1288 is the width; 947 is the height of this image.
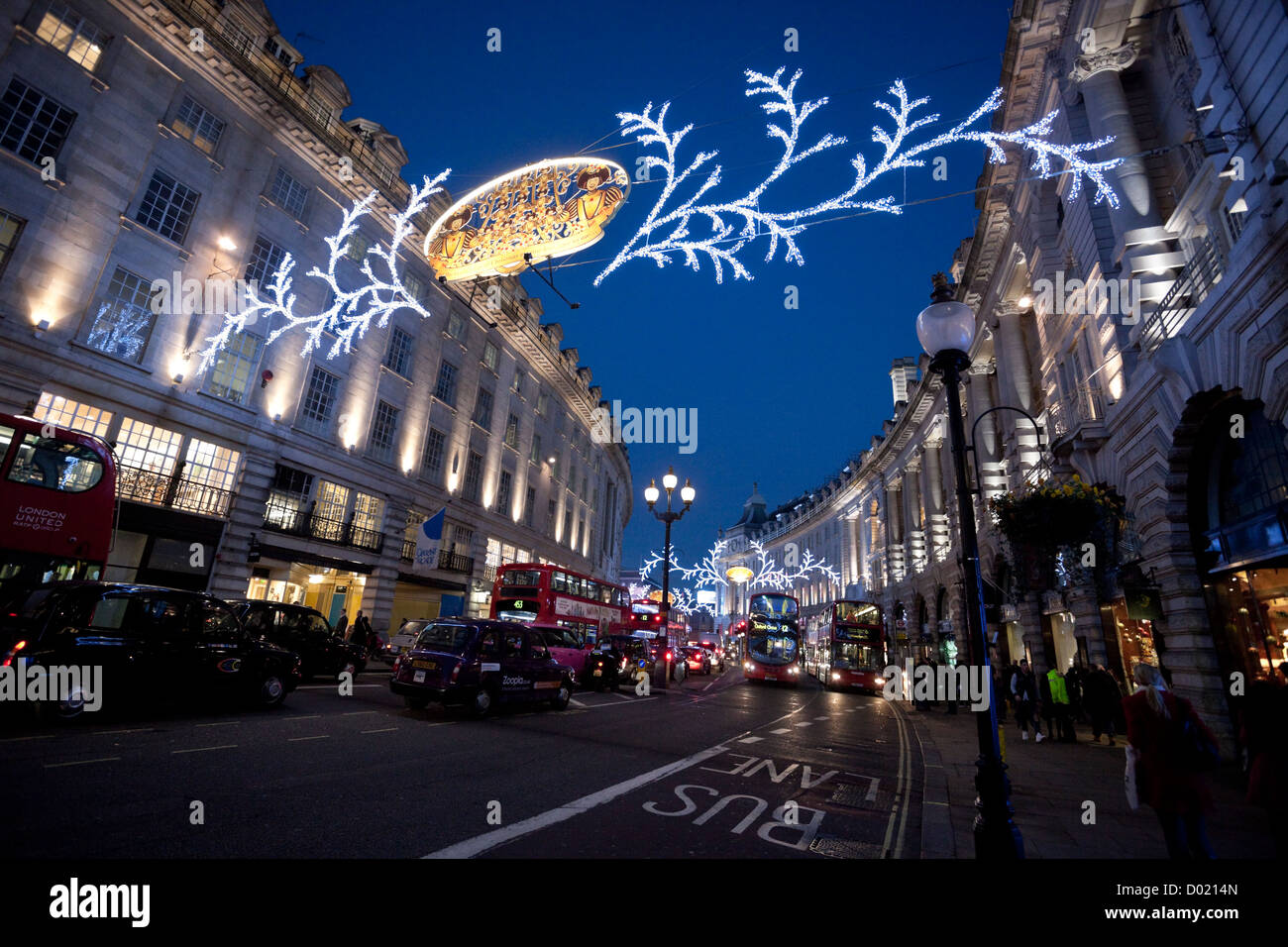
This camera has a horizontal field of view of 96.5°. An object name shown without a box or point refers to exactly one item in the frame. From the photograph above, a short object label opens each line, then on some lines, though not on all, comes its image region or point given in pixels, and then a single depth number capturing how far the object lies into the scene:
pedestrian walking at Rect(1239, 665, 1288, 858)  4.14
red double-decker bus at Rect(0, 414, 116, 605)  9.30
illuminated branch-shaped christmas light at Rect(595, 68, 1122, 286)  7.47
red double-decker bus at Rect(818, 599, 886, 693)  27.75
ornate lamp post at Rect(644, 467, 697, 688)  21.21
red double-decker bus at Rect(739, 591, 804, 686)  29.70
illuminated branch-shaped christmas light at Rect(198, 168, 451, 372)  20.14
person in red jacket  4.36
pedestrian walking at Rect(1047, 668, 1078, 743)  13.32
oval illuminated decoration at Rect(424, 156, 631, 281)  12.42
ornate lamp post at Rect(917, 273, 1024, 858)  4.16
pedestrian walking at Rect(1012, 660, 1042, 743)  13.77
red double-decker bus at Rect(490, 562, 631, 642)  20.42
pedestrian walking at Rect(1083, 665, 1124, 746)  13.09
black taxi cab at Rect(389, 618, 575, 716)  10.35
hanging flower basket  11.93
